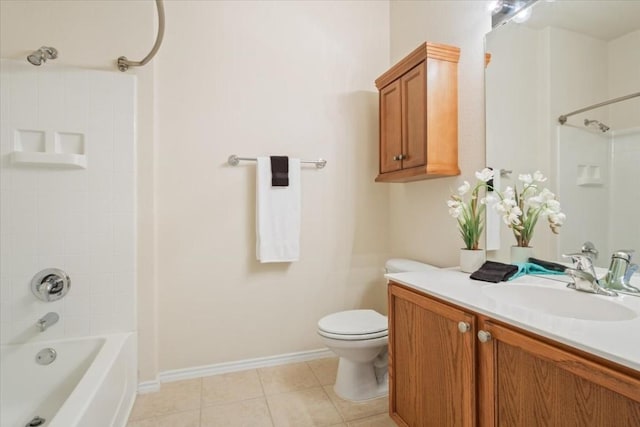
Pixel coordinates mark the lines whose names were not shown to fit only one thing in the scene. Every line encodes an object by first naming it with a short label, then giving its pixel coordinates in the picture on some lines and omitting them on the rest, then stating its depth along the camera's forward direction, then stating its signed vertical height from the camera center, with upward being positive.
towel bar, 2.07 +0.36
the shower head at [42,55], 1.62 +0.84
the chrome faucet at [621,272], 1.08 -0.21
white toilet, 1.67 -0.75
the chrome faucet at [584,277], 1.10 -0.24
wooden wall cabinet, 1.67 +0.56
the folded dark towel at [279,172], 2.09 +0.28
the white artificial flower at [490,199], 1.54 +0.06
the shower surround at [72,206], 1.66 +0.04
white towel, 2.08 -0.02
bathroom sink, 1.01 -0.32
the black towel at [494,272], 1.31 -0.26
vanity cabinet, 0.70 -0.47
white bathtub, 1.45 -0.83
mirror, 1.13 +0.41
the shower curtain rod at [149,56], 1.50 +0.88
